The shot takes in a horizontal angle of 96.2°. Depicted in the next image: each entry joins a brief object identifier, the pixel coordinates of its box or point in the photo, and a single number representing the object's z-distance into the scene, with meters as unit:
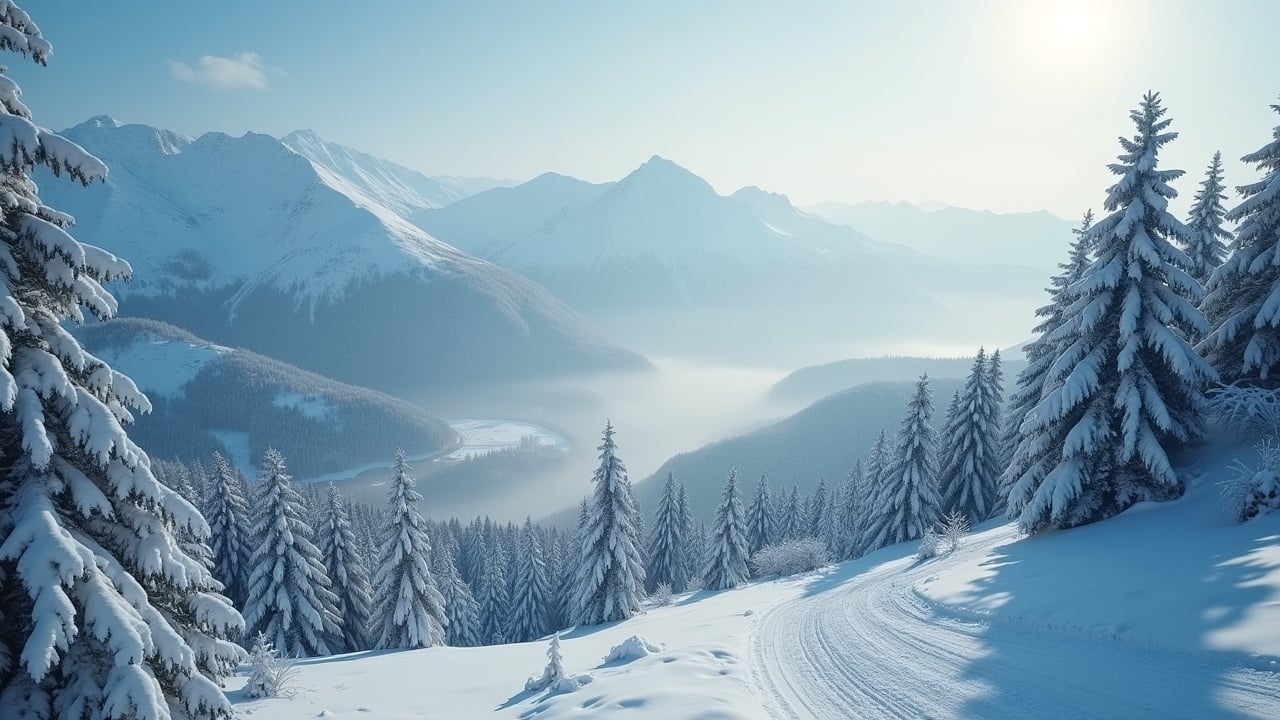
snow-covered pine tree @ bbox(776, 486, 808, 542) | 61.47
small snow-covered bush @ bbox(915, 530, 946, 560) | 23.31
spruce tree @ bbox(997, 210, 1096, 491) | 28.16
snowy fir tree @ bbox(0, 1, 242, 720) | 6.61
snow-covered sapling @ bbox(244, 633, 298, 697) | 14.67
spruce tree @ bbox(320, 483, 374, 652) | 35.25
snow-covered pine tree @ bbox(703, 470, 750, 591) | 41.41
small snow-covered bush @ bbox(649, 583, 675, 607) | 37.50
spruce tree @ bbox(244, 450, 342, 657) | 29.59
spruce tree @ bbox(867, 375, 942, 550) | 37.94
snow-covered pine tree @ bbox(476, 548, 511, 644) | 56.72
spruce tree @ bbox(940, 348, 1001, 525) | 38.25
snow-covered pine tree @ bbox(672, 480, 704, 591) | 56.03
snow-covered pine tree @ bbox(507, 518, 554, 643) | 52.12
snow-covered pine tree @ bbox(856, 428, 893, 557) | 40.47
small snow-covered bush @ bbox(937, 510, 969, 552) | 23.44
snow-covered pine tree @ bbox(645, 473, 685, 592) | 51.78
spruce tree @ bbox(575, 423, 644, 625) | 33.03
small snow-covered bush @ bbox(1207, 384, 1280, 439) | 15.80
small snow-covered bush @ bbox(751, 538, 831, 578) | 37.84
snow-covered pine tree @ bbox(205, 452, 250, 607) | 37.03
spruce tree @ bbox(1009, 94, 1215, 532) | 16.55
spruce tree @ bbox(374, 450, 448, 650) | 29.88
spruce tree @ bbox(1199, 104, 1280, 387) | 16.75
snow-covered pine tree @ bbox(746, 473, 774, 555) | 56.27
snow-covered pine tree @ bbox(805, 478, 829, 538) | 61.45
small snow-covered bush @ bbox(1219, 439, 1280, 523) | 13.28
